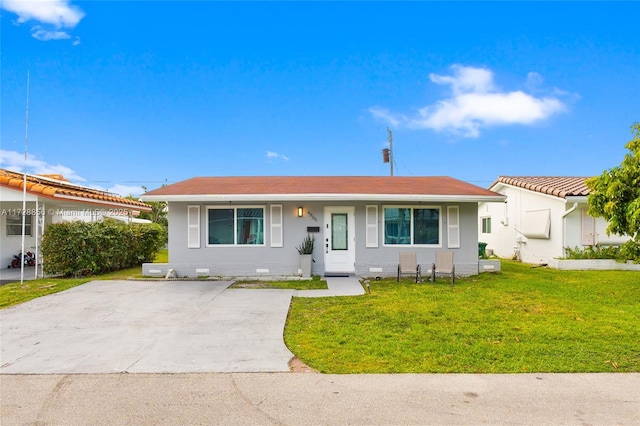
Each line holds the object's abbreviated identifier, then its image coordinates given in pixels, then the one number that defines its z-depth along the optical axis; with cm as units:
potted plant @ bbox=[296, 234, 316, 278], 1097
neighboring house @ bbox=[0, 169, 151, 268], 1088
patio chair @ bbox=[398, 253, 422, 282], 1023
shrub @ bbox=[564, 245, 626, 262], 1298
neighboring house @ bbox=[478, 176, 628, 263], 1334
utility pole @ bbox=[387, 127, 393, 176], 2392
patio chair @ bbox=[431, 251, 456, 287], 1012
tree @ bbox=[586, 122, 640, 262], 735
